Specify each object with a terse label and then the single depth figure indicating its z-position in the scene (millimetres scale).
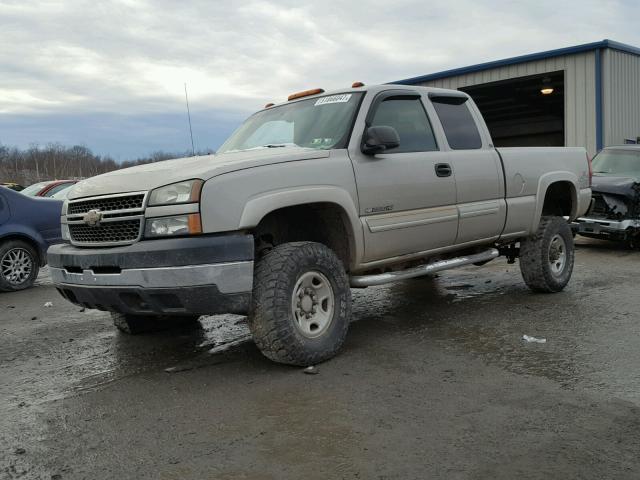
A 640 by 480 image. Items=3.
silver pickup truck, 3875
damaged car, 9797
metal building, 16094
